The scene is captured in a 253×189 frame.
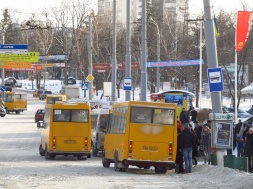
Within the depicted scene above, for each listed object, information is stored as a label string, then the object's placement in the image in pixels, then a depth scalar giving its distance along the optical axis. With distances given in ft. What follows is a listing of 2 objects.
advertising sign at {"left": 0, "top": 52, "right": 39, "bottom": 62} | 247.29
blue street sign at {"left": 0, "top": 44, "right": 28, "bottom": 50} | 218.59
